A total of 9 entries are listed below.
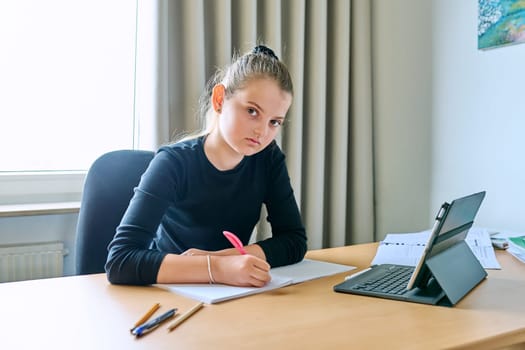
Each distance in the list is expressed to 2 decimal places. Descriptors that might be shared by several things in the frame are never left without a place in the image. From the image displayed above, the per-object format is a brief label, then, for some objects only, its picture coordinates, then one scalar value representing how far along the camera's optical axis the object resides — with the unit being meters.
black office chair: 1.22
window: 1.66
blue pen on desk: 0.67
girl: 0.93
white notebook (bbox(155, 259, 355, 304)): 0.84
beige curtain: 1.66
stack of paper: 1.15
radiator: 1.50
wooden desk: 0.65
